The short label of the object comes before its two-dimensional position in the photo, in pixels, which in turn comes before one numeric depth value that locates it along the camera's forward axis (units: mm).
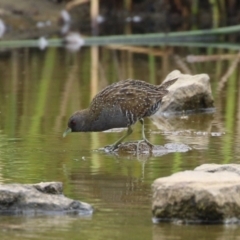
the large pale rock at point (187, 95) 11508
